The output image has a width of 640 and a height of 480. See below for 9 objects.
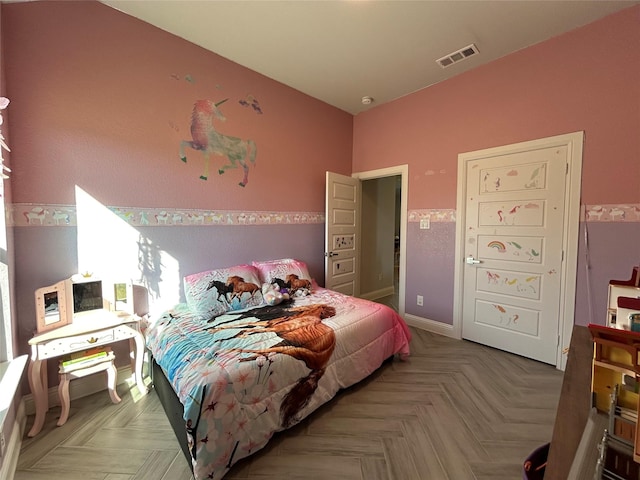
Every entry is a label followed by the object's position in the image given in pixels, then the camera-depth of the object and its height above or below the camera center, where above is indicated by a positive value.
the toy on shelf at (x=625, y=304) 0.82 -0.26
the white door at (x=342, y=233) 3.42 -0.08
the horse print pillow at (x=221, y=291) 2.21 -0.58
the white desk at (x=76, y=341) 1.63 -0.79
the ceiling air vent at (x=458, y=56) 2.46 +1.68
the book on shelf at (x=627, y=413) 0.61 -0.44
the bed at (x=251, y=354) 1.35 -0.82
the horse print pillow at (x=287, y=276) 2.70 -0.53
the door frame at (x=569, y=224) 2.23 +0.05
